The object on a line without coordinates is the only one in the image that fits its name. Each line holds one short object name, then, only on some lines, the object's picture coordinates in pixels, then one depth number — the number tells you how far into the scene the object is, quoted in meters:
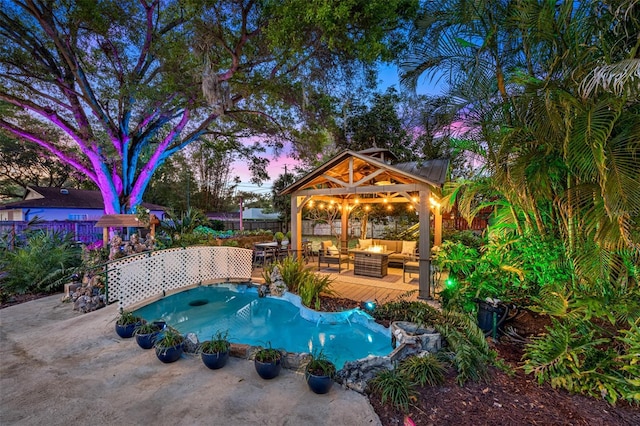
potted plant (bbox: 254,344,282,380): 3.46
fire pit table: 8.60
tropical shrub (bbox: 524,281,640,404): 2.86
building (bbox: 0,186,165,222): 18.53
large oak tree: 7.95
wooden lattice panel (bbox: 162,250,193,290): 7.20
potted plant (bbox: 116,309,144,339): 4.73
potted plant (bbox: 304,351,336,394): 3.15
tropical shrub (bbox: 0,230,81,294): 7.27
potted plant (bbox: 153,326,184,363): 3.91
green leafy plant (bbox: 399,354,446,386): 3.27
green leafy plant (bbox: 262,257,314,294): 7.32
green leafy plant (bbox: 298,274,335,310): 6.44
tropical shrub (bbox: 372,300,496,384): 3.38
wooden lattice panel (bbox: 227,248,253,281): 8.63
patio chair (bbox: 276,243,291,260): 10.46
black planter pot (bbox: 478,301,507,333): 4.41
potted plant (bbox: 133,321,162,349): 4.29
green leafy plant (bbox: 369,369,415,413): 2.93
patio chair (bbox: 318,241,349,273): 9.30
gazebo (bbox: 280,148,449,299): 6.69
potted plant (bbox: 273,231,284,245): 14.64
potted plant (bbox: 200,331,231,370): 3.71
